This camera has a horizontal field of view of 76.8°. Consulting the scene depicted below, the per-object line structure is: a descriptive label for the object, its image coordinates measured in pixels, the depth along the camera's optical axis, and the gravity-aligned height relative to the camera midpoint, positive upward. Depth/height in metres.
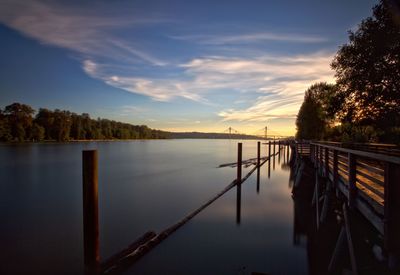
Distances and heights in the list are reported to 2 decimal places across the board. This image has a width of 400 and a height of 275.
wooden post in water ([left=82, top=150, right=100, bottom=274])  4.83 -1.59
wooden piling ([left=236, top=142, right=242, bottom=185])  16.12 -1.83
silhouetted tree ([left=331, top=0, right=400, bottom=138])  15.93 +4.15
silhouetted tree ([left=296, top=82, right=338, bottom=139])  46.53 +3.28
